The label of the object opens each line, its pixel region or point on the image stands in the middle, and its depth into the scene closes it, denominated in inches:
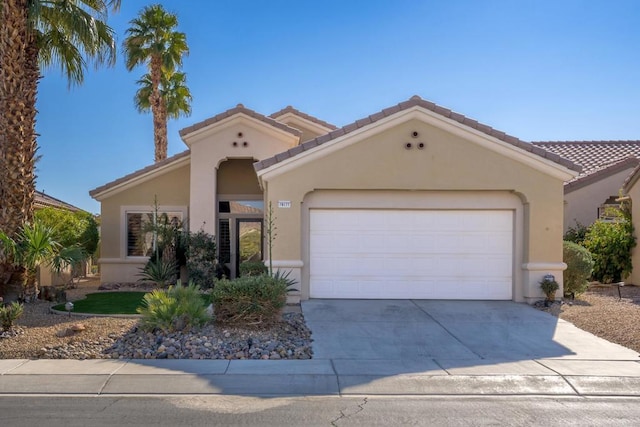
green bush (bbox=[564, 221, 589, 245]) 699.4
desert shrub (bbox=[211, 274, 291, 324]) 361.4
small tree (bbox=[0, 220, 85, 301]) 430.9
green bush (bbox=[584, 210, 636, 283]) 616.7
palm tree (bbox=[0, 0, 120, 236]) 442.9
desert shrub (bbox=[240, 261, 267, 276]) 475.5
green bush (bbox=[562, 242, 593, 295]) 492.7
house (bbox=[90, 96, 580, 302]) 474.9
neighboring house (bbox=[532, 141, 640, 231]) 741.9
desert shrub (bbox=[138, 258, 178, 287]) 568.4
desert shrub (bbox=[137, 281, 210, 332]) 345.1
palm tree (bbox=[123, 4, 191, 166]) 877.2
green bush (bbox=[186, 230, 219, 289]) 598.5
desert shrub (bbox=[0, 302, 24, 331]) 350.3
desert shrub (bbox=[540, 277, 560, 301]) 468.8
